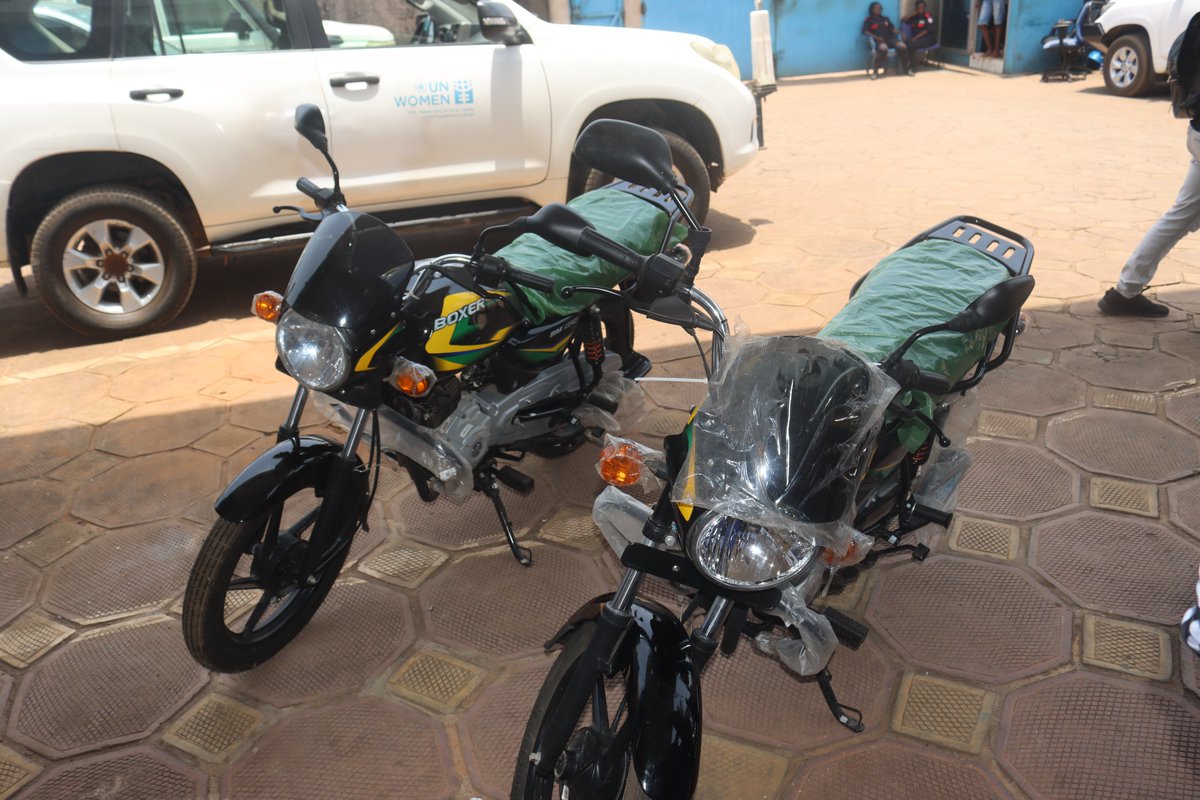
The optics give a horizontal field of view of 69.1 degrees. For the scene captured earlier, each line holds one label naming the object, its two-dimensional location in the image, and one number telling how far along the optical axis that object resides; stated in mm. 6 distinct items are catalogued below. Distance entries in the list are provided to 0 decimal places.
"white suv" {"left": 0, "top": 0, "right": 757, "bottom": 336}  4477
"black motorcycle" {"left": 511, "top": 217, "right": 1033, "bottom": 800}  1556
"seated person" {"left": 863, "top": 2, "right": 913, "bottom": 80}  14086
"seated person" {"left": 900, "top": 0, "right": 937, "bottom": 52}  14250
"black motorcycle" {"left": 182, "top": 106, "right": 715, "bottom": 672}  2145
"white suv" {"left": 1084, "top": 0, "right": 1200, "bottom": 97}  9695
